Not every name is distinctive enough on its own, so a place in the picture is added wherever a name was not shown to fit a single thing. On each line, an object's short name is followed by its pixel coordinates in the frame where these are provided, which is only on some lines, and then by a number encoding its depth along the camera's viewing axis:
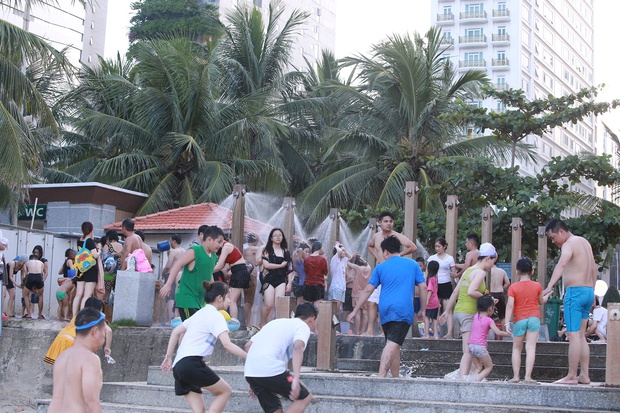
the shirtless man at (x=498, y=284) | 13.86
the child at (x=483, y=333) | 10.67
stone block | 13.73
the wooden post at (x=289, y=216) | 16.50
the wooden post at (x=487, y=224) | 17.59
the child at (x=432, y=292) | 14.83
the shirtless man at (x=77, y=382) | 5.90
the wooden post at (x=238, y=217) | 15.83
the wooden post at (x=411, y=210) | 15.92
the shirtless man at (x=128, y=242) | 13.87
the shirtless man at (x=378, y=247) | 11.92
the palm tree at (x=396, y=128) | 30.00
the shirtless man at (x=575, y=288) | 9.82
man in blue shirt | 9.94
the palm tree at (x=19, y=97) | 18.16
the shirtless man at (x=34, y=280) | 16.56
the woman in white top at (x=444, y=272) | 14.99
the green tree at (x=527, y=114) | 21.97
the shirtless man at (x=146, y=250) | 14.43
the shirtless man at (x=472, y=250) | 13.44
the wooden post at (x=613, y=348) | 9.30
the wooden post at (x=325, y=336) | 11.31
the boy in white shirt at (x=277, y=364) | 8.09
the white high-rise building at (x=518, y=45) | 78.25
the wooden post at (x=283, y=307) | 11.86
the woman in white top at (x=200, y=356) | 8.38
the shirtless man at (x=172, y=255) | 14.65
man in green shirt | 10.49
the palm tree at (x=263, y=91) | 30.72
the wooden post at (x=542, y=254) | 18.84
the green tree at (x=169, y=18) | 53.25
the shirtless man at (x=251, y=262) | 14.35
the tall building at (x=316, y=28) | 79.75
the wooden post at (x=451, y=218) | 16.81
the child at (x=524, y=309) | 10.25
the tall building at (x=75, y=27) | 70.38
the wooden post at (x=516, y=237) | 18.17
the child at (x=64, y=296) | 15.21
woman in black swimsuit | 13.57
